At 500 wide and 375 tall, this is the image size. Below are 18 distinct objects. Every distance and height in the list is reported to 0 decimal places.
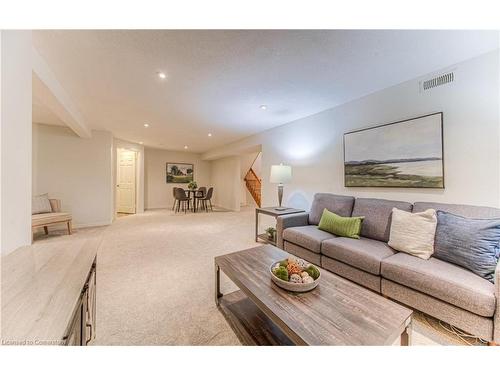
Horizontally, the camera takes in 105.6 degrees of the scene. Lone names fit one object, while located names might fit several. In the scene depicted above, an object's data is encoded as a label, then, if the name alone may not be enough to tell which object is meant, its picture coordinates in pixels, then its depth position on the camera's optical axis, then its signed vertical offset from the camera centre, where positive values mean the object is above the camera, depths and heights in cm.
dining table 677 -22
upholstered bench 319 -52
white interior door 632 +21
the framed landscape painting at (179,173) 756 +62
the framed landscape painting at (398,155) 202 +40
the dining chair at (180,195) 633 -23
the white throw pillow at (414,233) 168 -42
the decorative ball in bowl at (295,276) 119 -59
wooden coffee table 87 -67
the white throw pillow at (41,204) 350 -30
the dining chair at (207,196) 679 -31
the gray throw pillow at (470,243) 136 -44
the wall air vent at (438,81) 192 +112
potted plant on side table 331 -82
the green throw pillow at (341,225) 222 -46
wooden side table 308 -41
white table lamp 338 +24
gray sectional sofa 121 -67
